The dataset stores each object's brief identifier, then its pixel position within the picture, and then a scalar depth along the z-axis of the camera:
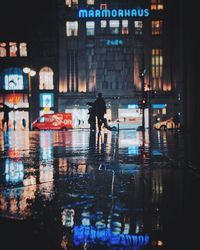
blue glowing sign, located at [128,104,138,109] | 66.25
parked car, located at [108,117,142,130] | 64.19
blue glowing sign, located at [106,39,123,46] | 66.69
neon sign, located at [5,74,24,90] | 64.50
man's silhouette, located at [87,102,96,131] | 24.81
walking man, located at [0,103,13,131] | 31.09
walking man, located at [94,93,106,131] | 21.88
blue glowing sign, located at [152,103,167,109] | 66.12
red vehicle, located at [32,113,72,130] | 48.38
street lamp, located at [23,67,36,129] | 37.26
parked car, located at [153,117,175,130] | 52.59
